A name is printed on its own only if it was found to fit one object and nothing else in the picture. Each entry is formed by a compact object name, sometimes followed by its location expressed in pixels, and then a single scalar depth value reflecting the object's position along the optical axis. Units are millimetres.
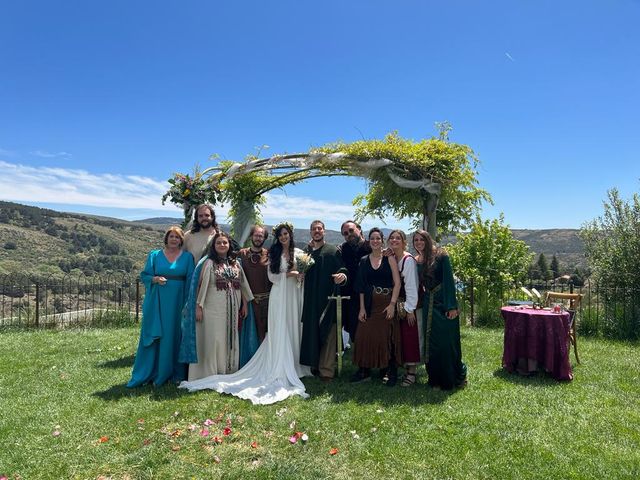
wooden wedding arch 7723
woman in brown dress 5285
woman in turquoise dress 5566
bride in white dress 5496
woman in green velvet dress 5141
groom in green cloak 5652
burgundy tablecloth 5484
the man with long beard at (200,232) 6117
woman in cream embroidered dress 5617
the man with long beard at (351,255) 5785
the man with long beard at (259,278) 5970
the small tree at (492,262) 10000
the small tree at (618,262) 8695
